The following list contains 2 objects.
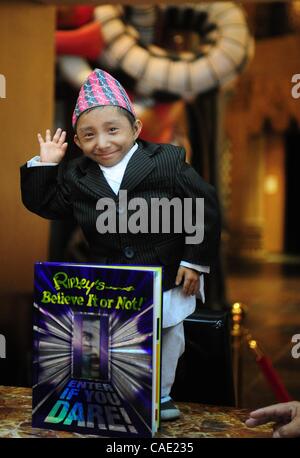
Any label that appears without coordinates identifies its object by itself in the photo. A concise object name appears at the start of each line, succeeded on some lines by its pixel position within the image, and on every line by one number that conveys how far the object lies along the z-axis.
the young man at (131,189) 2.15
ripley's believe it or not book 1.99
